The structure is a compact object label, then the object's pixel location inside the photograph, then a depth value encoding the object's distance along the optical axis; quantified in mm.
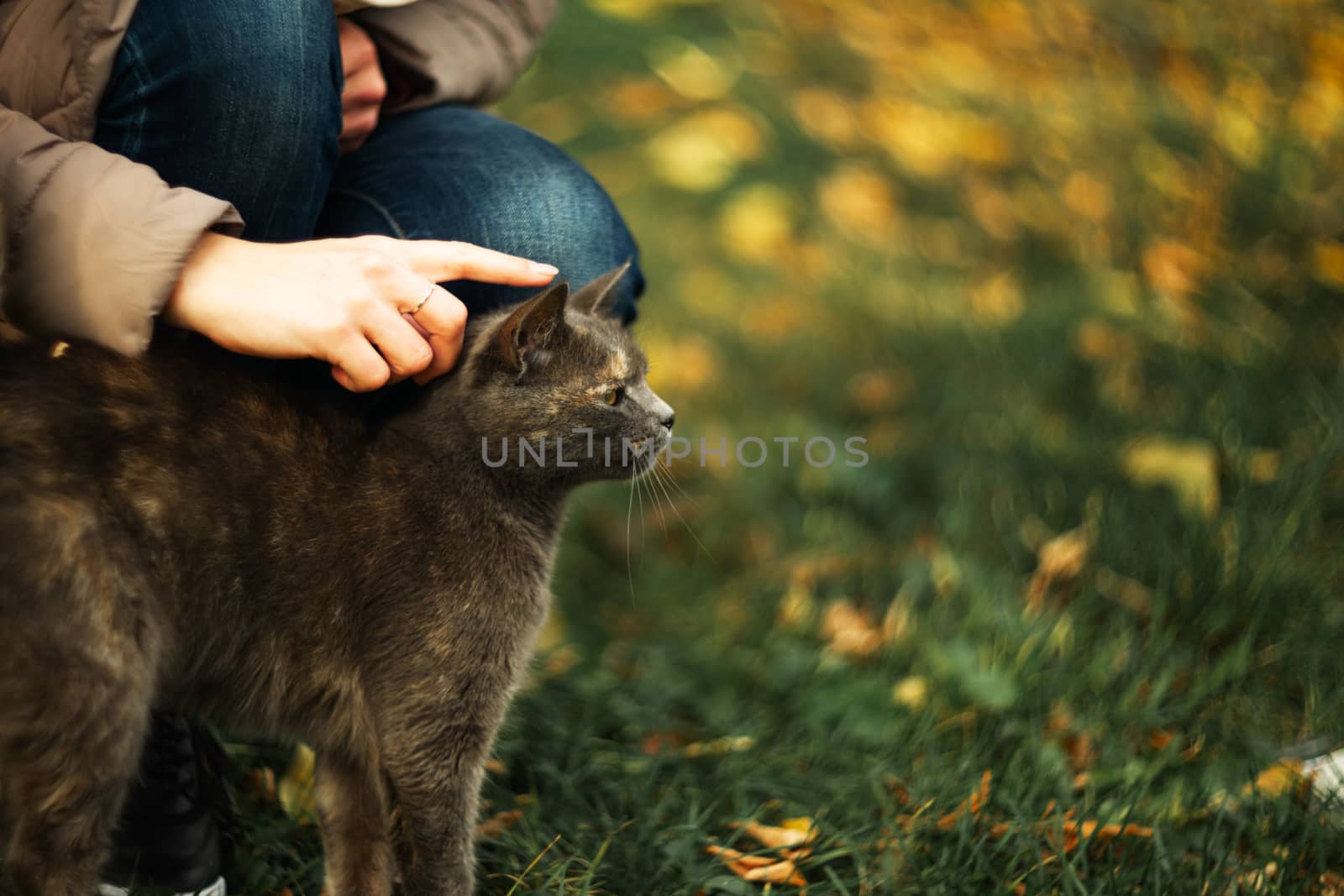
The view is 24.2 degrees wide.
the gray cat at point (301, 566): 1370
